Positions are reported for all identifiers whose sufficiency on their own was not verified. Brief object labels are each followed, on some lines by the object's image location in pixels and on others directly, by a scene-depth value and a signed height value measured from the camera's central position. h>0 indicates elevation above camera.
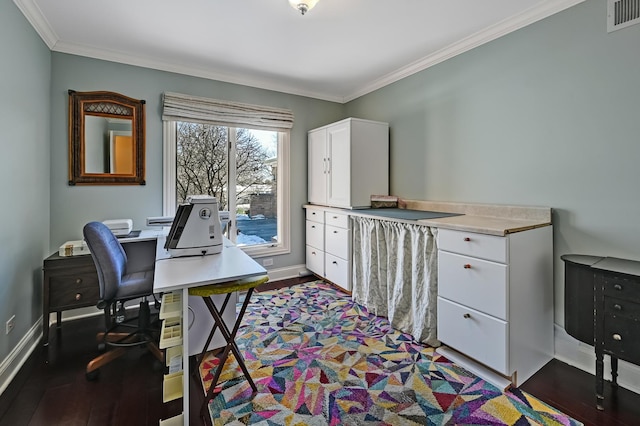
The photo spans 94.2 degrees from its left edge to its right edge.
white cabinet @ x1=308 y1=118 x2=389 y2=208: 3.37 +0.58
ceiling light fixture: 2.03 +1.42
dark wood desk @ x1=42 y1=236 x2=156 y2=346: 2.32 -0.59
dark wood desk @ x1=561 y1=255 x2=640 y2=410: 1.59 -0.56
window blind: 3.17 +1.15
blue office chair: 1.97 -0.55
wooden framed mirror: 2.81 +0.72
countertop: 1.93 -0.06
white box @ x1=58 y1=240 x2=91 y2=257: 2.48 -0.32
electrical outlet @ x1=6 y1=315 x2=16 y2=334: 1.99 -0.76
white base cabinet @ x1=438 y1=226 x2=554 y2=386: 1.84 -0.59
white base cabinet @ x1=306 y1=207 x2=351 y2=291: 3.30 -0.42
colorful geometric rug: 1.61 -1.09
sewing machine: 1.93 -0.12
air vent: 1.79 +1.21
